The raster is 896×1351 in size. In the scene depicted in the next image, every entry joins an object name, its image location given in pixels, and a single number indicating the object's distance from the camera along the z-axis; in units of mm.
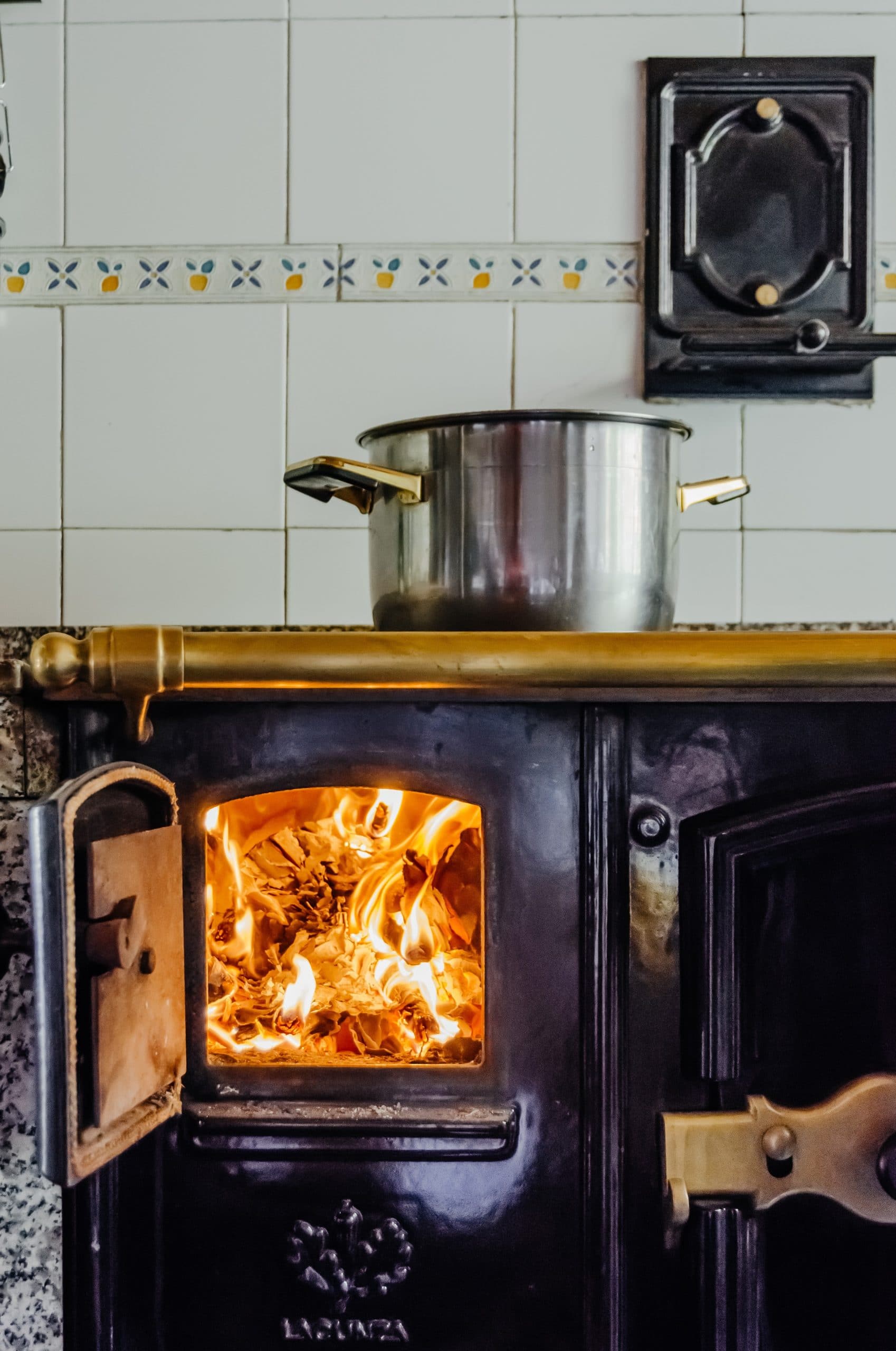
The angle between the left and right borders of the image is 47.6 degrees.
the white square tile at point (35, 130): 1354
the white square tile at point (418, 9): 1334
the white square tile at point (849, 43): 1338
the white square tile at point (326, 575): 1357
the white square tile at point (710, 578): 1357
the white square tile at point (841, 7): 1341
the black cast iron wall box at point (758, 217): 1313
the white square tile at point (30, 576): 1362
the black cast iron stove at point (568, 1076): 863
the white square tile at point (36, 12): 1351
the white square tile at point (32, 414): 1359
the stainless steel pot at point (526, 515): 886
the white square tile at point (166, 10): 1342
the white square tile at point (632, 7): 1333
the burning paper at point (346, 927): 926
